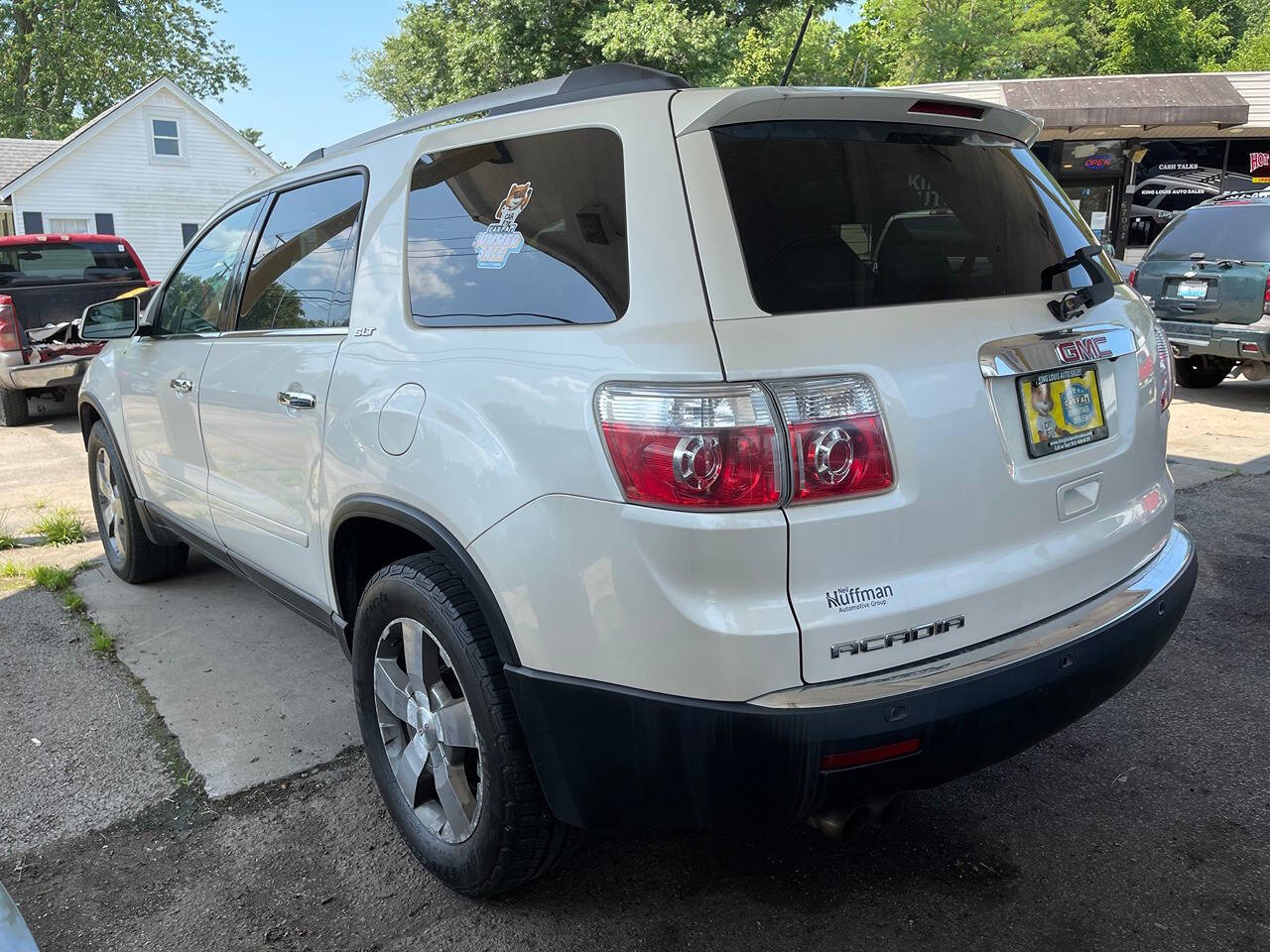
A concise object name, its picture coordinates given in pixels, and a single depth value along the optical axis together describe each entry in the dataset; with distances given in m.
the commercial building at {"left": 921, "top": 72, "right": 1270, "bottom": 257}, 19.55
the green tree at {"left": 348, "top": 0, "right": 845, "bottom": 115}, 23.73
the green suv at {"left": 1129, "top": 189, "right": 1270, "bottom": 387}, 8.31
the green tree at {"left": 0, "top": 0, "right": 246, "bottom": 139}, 40.62
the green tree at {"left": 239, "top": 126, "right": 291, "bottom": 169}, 53.15
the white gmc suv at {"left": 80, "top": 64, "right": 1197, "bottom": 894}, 1.88
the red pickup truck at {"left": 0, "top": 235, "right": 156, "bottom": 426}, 9.55
